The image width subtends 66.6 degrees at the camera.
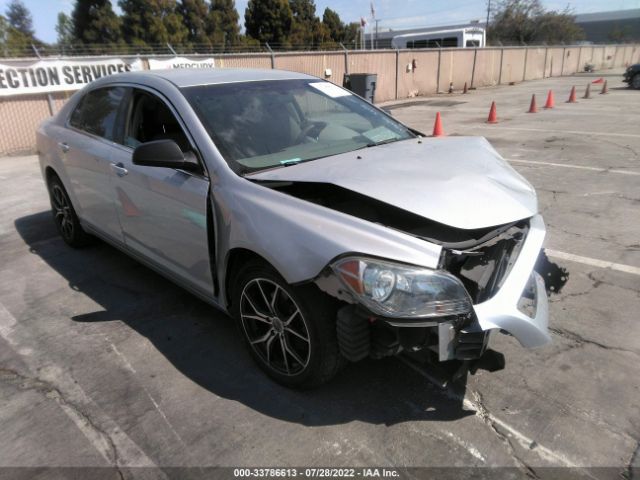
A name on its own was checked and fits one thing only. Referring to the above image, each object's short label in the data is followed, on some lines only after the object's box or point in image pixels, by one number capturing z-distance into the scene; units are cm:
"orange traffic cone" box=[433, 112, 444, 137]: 1055
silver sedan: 223
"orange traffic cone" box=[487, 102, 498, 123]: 1307
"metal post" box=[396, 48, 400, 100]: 2036
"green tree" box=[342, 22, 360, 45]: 5060
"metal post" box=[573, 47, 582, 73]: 3747
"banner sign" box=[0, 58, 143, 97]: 1099
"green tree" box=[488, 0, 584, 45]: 5012
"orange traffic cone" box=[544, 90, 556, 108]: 1571
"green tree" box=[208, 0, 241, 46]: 3997
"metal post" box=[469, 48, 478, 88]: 2480
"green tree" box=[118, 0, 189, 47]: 3575
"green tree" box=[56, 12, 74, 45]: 6524
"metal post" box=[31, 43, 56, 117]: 1170
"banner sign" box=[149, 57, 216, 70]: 1339
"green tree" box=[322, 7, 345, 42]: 4619
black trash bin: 1465
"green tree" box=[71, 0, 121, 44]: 3678
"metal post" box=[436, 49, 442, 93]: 2258
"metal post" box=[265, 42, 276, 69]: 1610
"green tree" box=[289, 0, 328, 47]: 4003
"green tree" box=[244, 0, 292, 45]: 3909
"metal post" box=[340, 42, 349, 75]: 1847
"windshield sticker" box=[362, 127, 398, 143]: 358
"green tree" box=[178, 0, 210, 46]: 3934
